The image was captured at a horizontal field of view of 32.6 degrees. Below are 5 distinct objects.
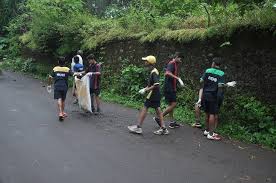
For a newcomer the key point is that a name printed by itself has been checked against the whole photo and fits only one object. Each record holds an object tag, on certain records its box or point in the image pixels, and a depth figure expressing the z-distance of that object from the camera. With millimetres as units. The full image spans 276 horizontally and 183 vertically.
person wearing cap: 10641
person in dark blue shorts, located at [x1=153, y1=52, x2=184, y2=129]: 11469
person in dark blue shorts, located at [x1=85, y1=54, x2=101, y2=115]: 13490
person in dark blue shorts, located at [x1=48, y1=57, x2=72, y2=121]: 12617
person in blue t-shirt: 14141
